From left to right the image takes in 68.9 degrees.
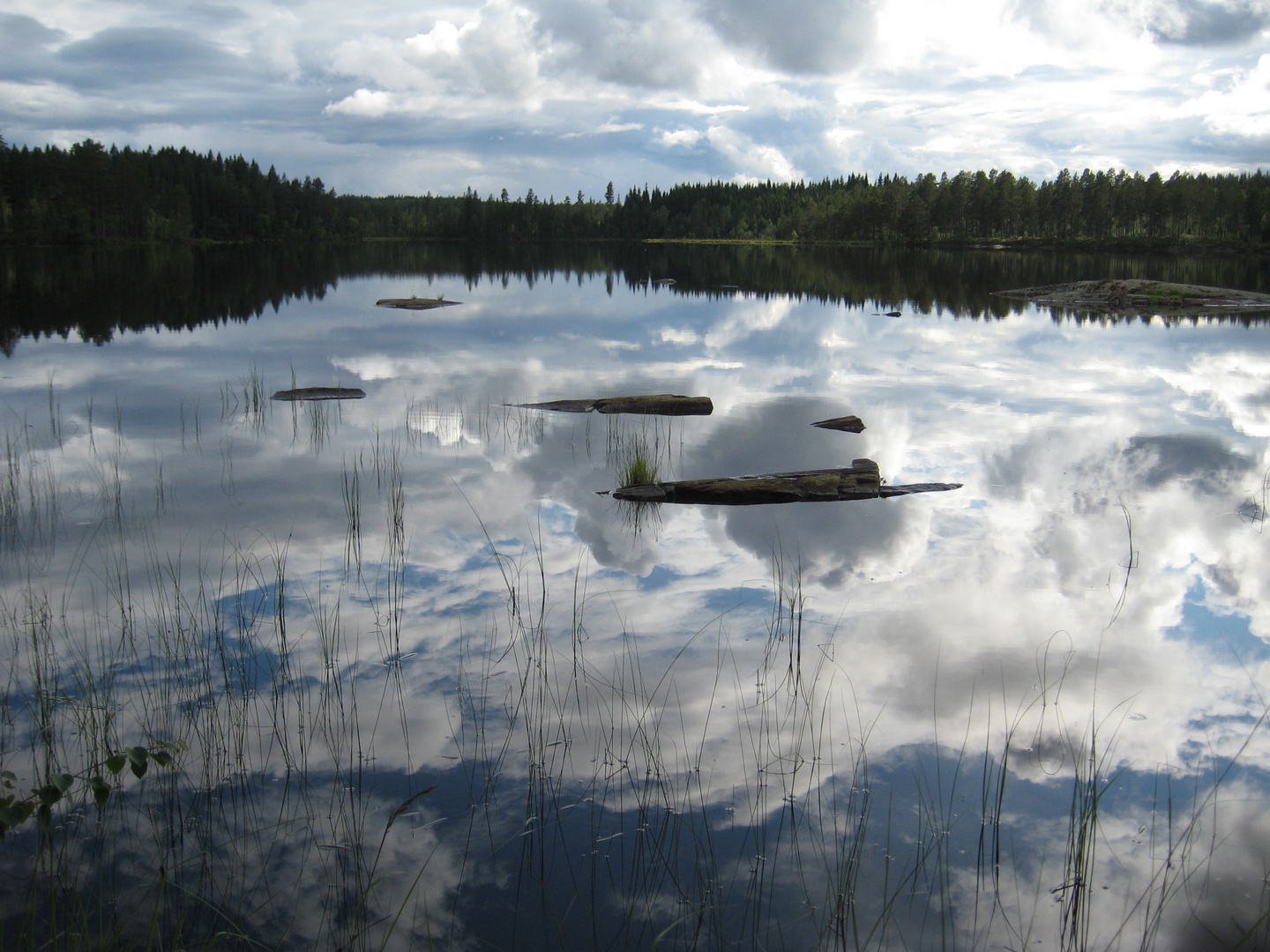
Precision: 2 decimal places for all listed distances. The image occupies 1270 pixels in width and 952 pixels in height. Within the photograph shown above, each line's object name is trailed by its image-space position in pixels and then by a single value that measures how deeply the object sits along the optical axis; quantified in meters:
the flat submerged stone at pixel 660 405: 15.54
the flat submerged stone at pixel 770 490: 10.21
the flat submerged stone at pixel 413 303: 35.62
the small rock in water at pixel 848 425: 14.44
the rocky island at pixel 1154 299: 37.34
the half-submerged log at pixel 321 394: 16.50
